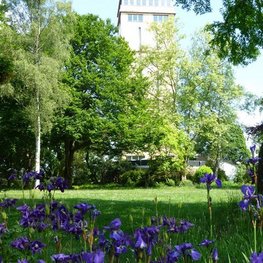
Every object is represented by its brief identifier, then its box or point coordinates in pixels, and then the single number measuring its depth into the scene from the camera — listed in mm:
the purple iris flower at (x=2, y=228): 3021
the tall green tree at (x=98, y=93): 29844
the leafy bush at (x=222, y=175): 43288
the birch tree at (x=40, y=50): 25578
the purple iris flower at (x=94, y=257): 1286
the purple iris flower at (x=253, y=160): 2534
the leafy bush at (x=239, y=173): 37906
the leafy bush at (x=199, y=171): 34656
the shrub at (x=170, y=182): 32156
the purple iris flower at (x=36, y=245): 2557
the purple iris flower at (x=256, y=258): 1263
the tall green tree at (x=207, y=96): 40062
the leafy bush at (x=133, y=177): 32219
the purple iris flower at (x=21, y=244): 2551
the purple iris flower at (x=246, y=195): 2109
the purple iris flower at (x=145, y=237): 1690
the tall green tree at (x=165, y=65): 39812
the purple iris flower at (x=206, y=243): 2171
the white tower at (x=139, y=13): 67438
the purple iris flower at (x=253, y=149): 2415
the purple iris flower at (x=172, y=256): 1830
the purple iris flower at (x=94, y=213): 2242
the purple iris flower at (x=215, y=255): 1748
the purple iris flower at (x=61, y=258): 1728
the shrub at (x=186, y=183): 33125
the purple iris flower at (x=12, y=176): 3997
